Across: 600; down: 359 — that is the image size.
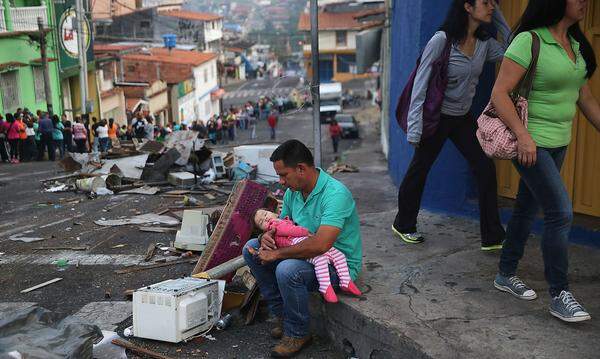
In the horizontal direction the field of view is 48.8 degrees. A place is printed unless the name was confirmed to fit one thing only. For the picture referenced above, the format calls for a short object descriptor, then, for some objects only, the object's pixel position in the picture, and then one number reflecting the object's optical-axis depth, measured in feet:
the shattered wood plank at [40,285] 18.30
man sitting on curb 12.91
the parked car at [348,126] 116.88
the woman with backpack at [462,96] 15.89
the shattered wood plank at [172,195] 34.55
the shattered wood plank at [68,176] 40.52
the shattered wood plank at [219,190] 34.75
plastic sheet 12.21
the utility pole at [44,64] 83.05
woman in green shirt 11.84
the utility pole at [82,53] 86.63
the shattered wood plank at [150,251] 21.08
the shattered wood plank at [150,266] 19.64
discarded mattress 17.39
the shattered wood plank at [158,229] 25.05
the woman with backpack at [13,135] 58.84
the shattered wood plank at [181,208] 29.78
